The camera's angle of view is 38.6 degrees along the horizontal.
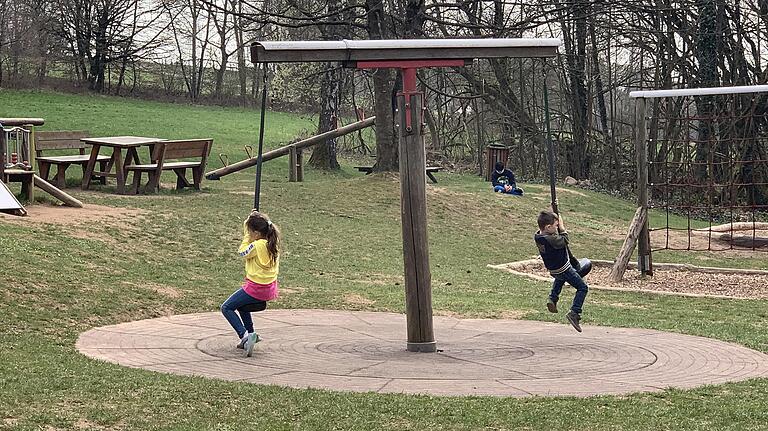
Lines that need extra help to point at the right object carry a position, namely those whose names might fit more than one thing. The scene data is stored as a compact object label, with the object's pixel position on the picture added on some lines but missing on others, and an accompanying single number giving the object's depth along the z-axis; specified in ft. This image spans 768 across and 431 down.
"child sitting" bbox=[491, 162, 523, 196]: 83.35
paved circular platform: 25.14
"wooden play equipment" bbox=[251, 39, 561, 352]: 28.76
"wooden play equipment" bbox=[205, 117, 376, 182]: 82.48
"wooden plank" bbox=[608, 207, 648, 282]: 50.72
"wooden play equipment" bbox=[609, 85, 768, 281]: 87.15
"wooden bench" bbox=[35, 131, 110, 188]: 64.59
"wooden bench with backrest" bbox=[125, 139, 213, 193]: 66.54
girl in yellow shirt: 28.78
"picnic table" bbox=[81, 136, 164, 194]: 64.85
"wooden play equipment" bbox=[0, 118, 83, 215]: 53.57
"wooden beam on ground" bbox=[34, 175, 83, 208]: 55.11
